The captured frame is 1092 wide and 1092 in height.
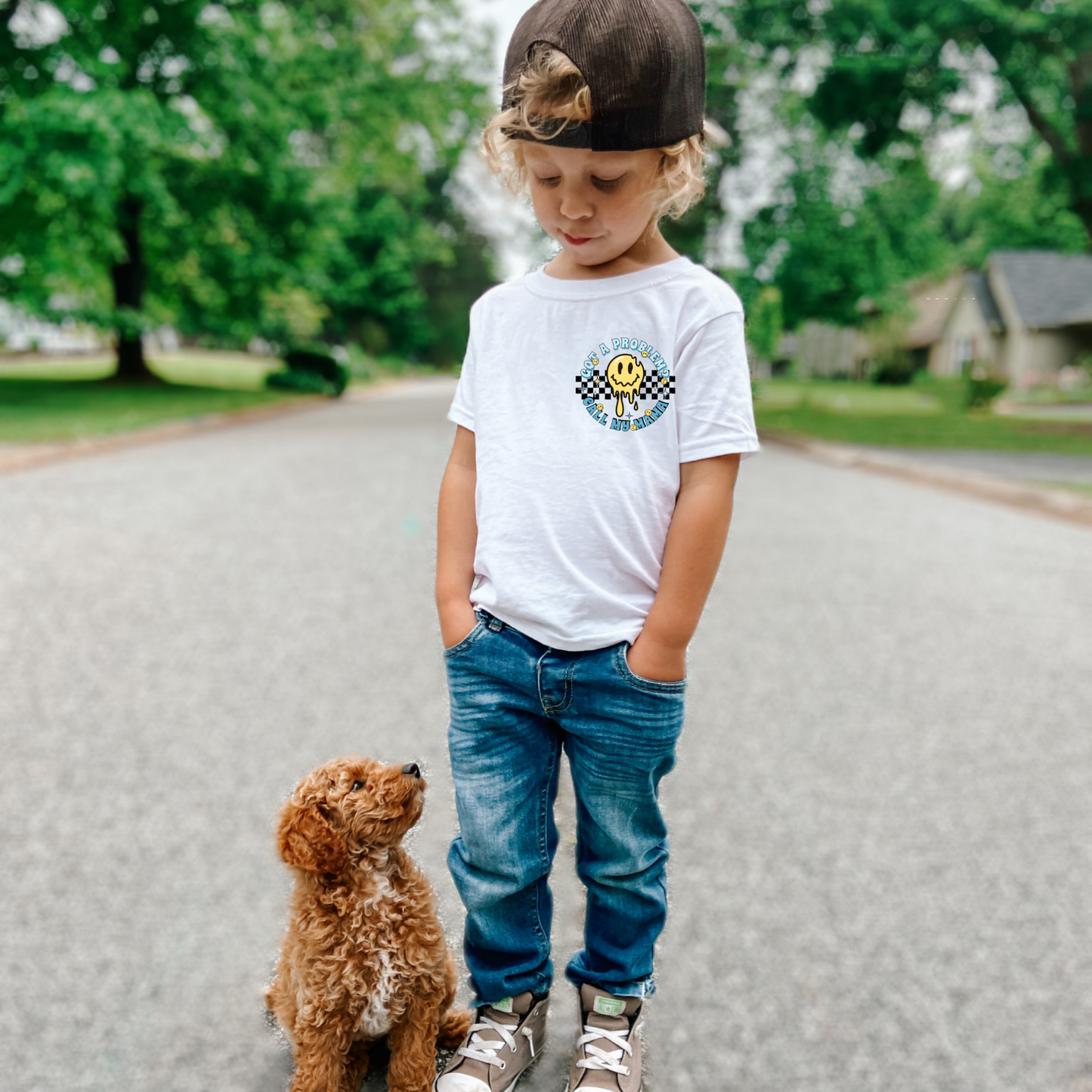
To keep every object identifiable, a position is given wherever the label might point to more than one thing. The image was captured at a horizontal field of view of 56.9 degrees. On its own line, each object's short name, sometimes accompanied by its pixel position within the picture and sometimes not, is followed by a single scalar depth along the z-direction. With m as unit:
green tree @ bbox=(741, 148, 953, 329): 16.38
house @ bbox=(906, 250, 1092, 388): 31.42
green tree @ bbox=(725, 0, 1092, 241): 13.17
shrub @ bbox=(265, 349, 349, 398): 22.89
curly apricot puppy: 1.27
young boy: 1.09
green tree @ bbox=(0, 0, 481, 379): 14.38
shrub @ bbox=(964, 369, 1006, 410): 23.06
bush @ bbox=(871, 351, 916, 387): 28.98
